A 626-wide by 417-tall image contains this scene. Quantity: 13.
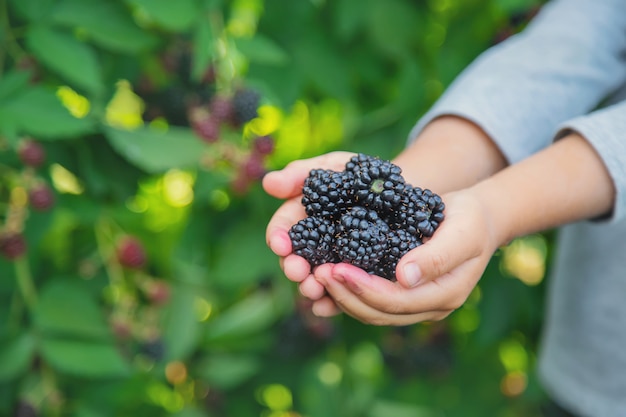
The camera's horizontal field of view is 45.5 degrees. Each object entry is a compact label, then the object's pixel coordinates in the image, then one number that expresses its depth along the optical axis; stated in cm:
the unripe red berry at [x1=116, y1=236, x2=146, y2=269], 129
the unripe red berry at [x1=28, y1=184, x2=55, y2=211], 111
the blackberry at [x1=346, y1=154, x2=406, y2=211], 86
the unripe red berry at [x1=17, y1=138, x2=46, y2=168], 108
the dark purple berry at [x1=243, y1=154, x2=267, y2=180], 114
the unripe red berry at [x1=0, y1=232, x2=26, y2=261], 114
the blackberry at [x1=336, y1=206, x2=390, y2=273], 82
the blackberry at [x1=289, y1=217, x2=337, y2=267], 83
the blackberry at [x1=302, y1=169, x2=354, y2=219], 86
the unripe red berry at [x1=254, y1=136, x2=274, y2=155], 113
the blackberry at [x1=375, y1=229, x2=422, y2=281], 83
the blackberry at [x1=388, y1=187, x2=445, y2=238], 83
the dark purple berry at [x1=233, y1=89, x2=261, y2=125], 114
